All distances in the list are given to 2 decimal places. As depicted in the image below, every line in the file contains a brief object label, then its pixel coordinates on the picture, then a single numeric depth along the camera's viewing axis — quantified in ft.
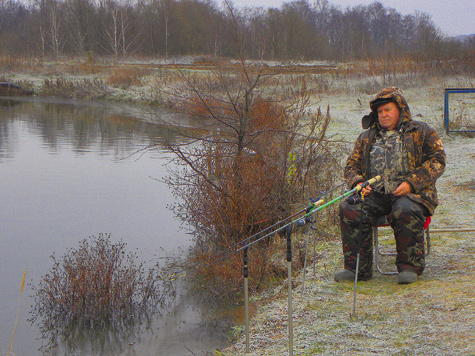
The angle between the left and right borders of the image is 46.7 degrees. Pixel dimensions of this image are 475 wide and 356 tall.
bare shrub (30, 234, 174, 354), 20.20
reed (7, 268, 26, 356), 20.85
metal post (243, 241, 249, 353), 12.83
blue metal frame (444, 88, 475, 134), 39.38
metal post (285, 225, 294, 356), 11.89
